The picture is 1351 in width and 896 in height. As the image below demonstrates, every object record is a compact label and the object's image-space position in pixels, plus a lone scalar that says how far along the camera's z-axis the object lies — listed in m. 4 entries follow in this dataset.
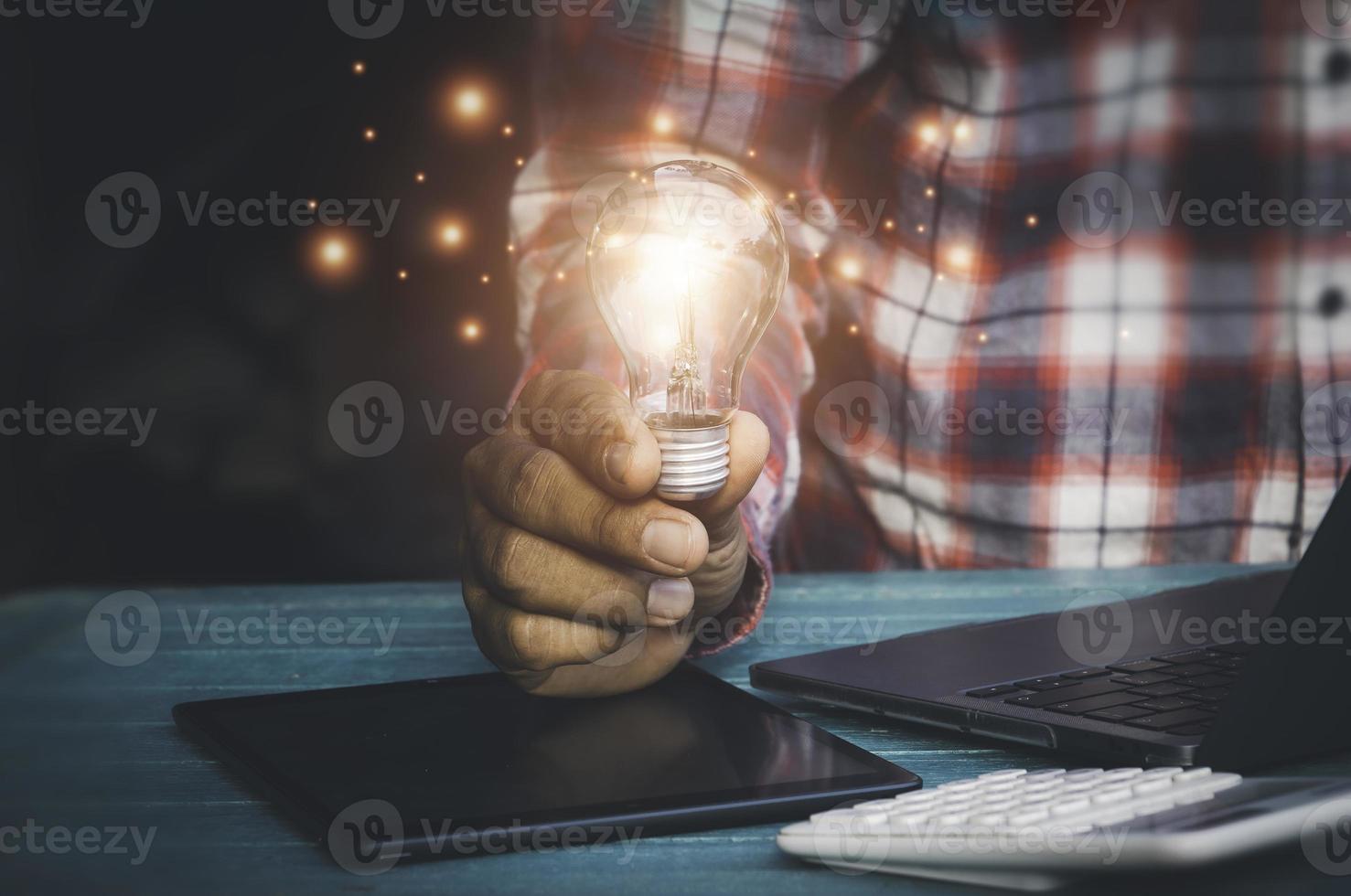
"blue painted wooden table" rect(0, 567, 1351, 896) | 0.84
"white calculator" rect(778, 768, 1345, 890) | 0.80
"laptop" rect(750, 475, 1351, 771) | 0.86
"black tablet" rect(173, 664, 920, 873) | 0.85
